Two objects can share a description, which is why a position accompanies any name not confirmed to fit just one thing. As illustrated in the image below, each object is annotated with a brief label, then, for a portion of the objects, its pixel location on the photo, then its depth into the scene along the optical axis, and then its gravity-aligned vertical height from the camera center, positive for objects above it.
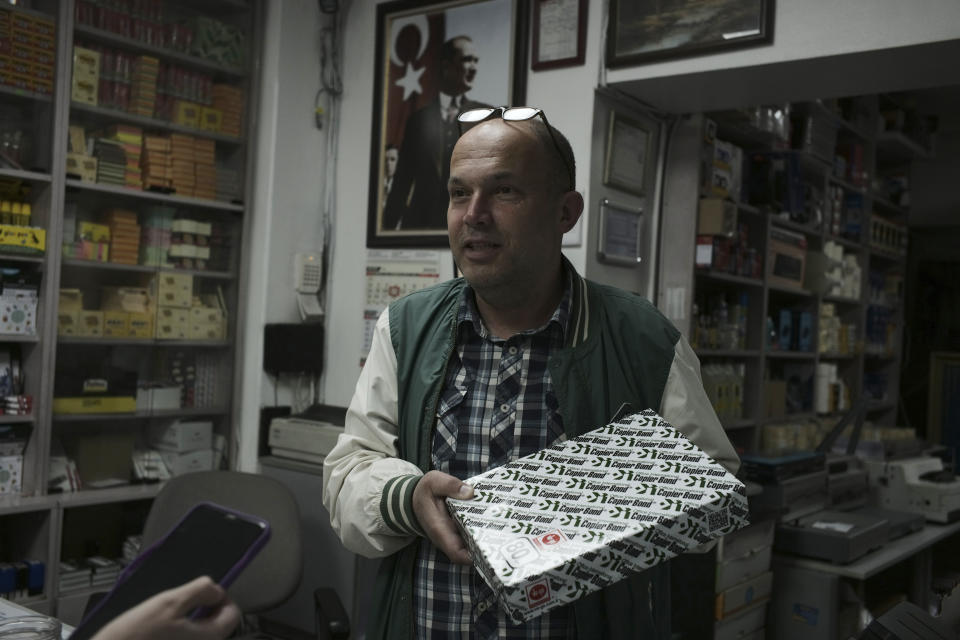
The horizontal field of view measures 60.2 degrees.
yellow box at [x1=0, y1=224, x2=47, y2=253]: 3.22 +0.21
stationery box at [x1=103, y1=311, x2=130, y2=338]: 3.66 -0.12
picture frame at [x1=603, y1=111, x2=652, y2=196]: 3.22 +0.69
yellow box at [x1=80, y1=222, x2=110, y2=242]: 3.58 +0.28
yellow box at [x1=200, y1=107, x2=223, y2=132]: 3.96 +0.88
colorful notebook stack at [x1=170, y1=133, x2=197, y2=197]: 3.84 +0.64
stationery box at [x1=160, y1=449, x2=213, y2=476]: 3.88 -0.76
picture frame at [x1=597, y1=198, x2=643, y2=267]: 3.21 +0.37
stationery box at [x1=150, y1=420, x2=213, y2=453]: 3.88 -0.64
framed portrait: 3.45 +0.98
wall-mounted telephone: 3.96 +0.13
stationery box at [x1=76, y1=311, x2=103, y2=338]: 3.56 -0.12
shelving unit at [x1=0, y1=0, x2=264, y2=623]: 3.35 +0.11
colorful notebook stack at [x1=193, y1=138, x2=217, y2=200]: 3.93 +0.63
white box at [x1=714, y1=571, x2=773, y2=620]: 3.20 -1.05
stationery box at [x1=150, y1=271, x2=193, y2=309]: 3.80 +0.05
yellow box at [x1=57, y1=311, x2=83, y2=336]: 3.48 -0.12
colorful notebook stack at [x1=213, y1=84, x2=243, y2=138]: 4.01 +0.96
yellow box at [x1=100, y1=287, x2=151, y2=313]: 3.71 -0.01
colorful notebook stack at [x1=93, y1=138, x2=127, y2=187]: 3.59 +0.59
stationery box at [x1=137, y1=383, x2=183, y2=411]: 3.82 -0.45
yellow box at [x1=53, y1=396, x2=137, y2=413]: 3.49 -0.47
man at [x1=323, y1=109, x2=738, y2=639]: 1.42 -0.12
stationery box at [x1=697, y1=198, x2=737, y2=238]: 3.49 +0.48
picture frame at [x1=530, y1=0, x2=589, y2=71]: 3.21 +1.14
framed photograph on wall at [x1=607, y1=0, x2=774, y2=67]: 2.79 +1.07
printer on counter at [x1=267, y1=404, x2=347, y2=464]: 3.54 -0.55
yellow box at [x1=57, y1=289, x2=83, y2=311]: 3.49 -0.03
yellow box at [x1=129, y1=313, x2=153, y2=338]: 3.74 -0.12
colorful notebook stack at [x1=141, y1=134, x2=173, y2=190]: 3.76 +0.62
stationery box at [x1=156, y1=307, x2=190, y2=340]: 3.81 -0.11
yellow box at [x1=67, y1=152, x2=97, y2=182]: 3.46 +0.54
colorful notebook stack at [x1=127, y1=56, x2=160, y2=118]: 3.73 +0.96
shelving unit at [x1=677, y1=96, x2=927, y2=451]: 4.00 +0.49
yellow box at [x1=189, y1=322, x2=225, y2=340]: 3.93 -0.14
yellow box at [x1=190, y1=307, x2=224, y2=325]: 3.93 -0.06
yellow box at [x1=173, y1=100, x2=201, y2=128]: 3.88 +0.88
